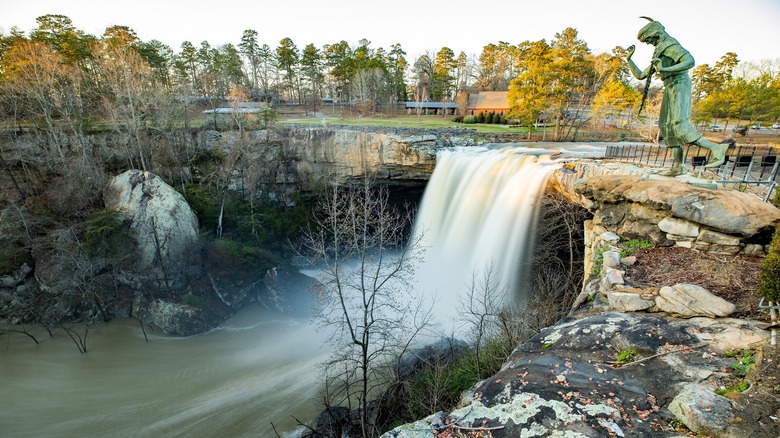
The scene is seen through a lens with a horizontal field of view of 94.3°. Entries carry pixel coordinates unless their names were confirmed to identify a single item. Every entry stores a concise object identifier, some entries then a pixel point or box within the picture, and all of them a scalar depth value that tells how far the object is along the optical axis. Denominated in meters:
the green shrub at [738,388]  4.32
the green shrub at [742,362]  4.60
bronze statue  8.59
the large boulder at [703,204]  7.47
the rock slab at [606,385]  4.36
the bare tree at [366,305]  9.90
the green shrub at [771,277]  4.93
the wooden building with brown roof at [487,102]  46.34
